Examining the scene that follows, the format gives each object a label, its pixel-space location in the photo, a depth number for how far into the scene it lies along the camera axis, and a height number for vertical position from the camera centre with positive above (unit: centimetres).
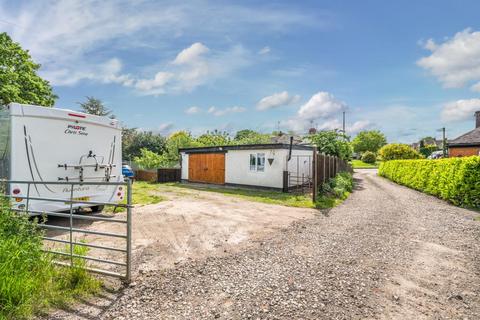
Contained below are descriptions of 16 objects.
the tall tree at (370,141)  6738 +510
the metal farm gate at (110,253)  371 -141
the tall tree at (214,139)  3231 +285
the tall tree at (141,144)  3709 +234
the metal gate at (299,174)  1581 -76
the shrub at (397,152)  3816 +139
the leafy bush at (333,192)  1127 -153
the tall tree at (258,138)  3314 +292
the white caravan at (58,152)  603 +22
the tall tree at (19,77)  1752 +576
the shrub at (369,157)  5766 +104
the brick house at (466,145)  2243 +148
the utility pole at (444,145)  3237 +206
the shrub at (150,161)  2474 +4
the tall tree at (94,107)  4334 +864
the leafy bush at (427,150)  5246 +232
